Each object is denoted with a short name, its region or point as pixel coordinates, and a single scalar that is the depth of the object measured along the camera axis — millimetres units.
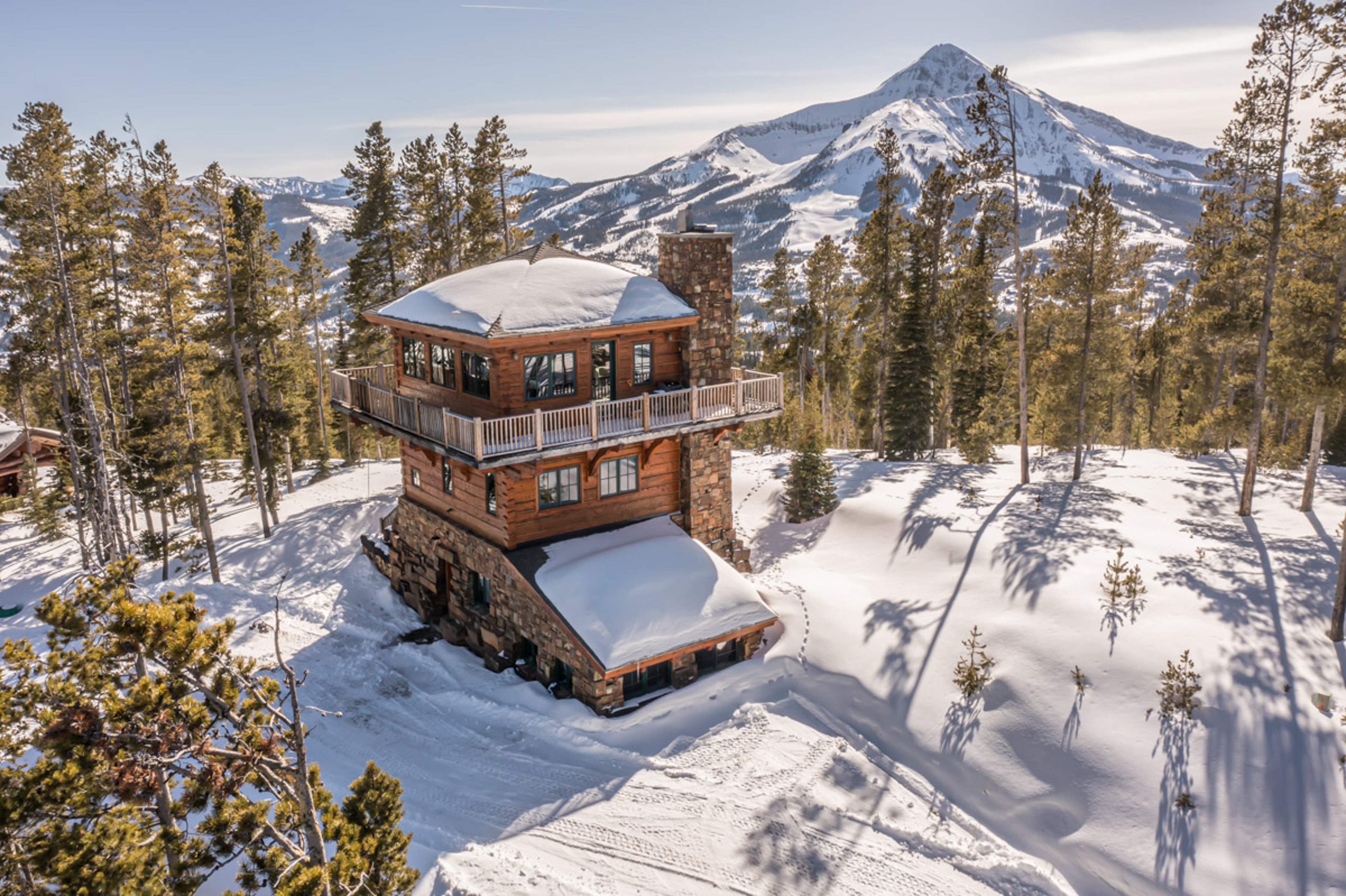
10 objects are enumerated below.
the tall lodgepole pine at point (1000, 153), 25375
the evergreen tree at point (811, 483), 24906
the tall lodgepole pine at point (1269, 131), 19969
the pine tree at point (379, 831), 8555
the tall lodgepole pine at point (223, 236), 26234
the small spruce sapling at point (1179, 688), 13797
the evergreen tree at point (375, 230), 36250
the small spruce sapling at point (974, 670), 15203
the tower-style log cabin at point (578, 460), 17078
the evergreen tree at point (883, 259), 34656
